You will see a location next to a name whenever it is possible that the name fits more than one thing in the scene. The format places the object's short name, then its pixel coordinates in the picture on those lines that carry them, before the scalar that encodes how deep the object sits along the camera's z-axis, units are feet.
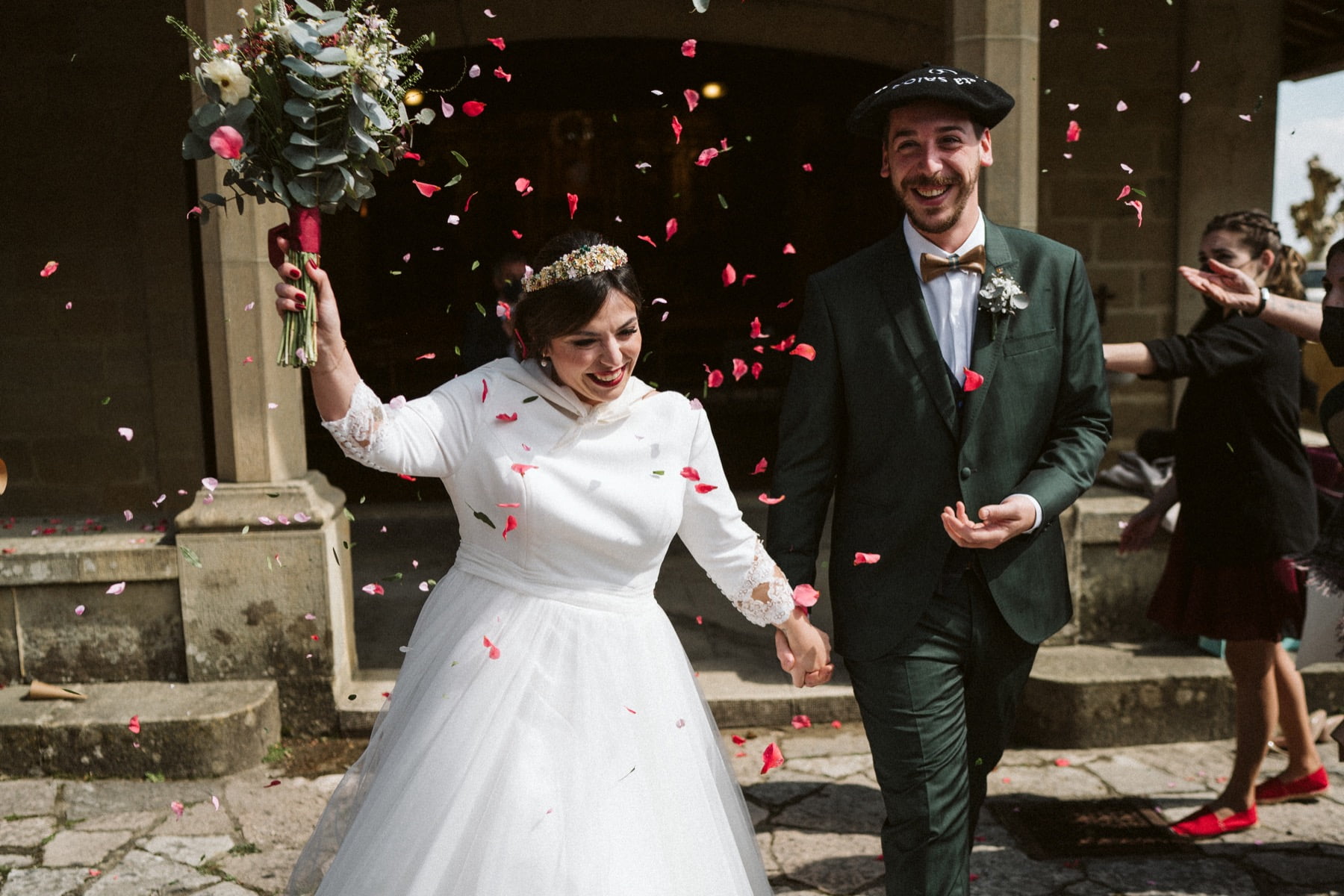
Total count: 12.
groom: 9.01
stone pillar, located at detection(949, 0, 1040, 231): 15.38
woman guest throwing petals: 12.74
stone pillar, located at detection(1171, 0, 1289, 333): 22.91
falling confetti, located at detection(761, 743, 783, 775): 10.61
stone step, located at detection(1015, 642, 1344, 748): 15.48
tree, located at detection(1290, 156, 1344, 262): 98.37
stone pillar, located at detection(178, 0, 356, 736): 15.76
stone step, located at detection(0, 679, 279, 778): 14.97
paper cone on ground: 15.67
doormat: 12.88
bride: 7.72
